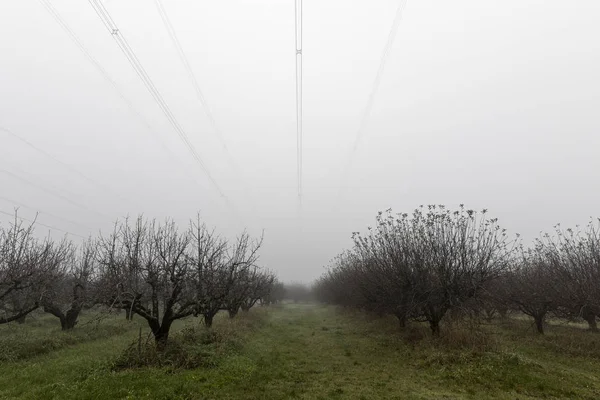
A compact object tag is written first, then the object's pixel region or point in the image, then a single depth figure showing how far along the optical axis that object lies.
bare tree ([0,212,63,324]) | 15.69
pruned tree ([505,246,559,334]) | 19.74
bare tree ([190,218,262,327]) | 15.47
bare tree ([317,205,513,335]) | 17.28
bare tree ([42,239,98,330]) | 19.59
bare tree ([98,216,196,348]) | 13.54
